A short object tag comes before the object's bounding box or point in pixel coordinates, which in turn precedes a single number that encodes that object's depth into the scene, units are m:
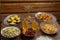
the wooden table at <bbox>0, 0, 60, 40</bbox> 3.05
